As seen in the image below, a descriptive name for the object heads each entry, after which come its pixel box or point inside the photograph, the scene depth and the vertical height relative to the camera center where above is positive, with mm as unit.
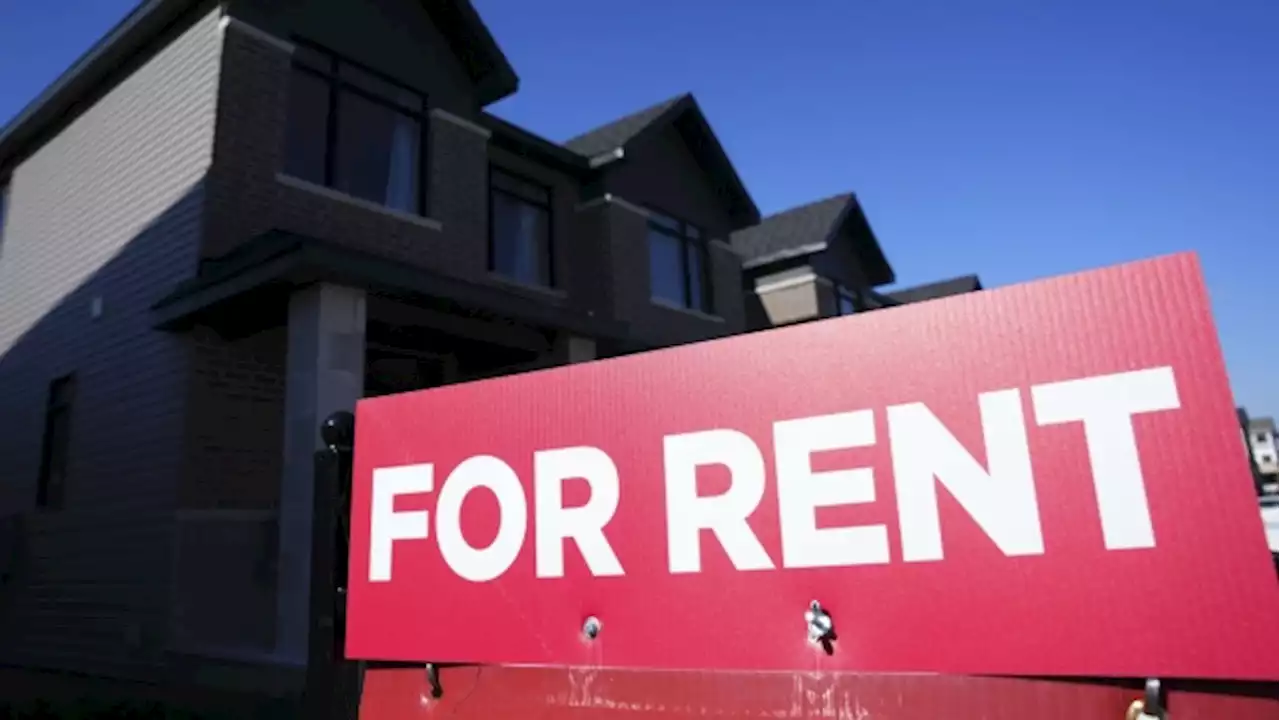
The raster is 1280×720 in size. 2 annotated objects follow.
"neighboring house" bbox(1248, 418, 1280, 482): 53122 +6319
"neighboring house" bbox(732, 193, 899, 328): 19203 +6799
